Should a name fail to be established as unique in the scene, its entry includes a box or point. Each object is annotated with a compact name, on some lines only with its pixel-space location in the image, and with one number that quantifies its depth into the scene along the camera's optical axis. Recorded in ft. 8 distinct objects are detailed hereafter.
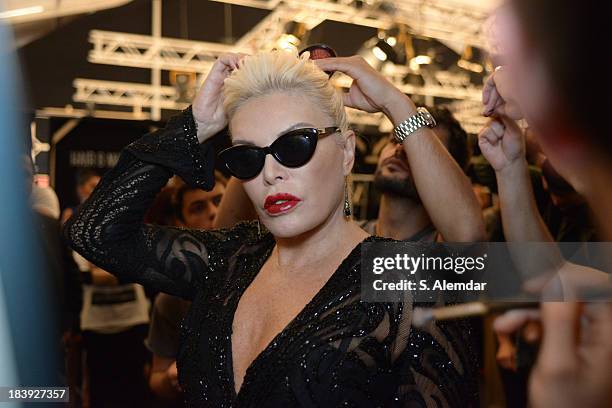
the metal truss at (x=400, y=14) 4.31
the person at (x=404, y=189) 4.62
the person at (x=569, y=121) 1.22
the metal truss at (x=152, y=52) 8.91
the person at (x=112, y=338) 7.14
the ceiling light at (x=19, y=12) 4.40
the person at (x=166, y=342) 6.03
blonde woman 3.04
